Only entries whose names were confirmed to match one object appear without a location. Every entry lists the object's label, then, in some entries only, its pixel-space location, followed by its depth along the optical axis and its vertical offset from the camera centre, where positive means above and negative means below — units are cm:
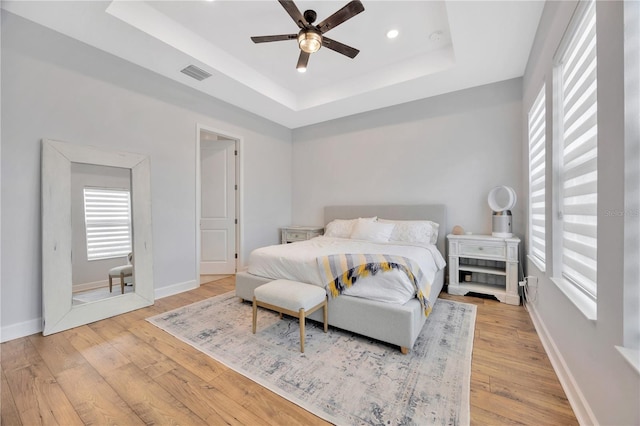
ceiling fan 201 +159
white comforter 216 -57
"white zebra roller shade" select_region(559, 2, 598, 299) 136 +31
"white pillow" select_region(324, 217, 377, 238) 411 -30
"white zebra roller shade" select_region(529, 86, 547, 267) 231 +33
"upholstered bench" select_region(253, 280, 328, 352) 209 -77
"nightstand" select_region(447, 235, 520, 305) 300 -76
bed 202 -84
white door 443 -1
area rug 148 -116
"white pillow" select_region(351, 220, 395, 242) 363 -32
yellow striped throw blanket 222 -55
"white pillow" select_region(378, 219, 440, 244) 346 -31
